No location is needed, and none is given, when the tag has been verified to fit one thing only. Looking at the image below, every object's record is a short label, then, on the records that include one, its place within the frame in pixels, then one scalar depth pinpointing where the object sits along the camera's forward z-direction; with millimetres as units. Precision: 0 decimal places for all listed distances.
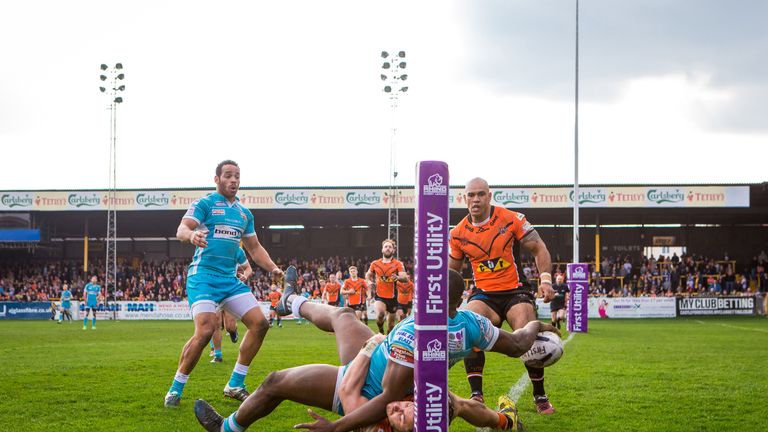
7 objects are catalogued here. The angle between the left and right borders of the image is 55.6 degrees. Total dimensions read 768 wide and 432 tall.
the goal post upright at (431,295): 4270
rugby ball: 6004
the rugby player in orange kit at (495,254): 7797
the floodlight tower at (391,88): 36938
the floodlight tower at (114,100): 35188
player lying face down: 4750
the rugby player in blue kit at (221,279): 7731
